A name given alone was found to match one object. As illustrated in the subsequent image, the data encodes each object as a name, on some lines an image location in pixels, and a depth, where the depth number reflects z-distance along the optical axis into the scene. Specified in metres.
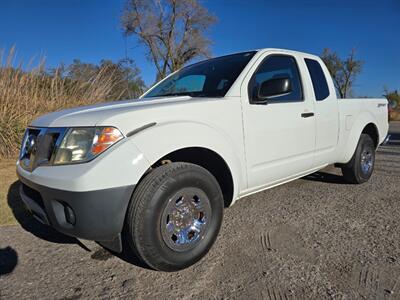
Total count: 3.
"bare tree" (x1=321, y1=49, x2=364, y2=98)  36.38
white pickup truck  1.93
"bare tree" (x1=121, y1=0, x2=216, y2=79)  27.88
